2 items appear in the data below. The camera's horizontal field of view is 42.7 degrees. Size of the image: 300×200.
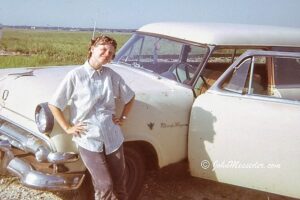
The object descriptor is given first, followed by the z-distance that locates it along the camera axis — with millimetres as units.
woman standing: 2830
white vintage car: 3180
